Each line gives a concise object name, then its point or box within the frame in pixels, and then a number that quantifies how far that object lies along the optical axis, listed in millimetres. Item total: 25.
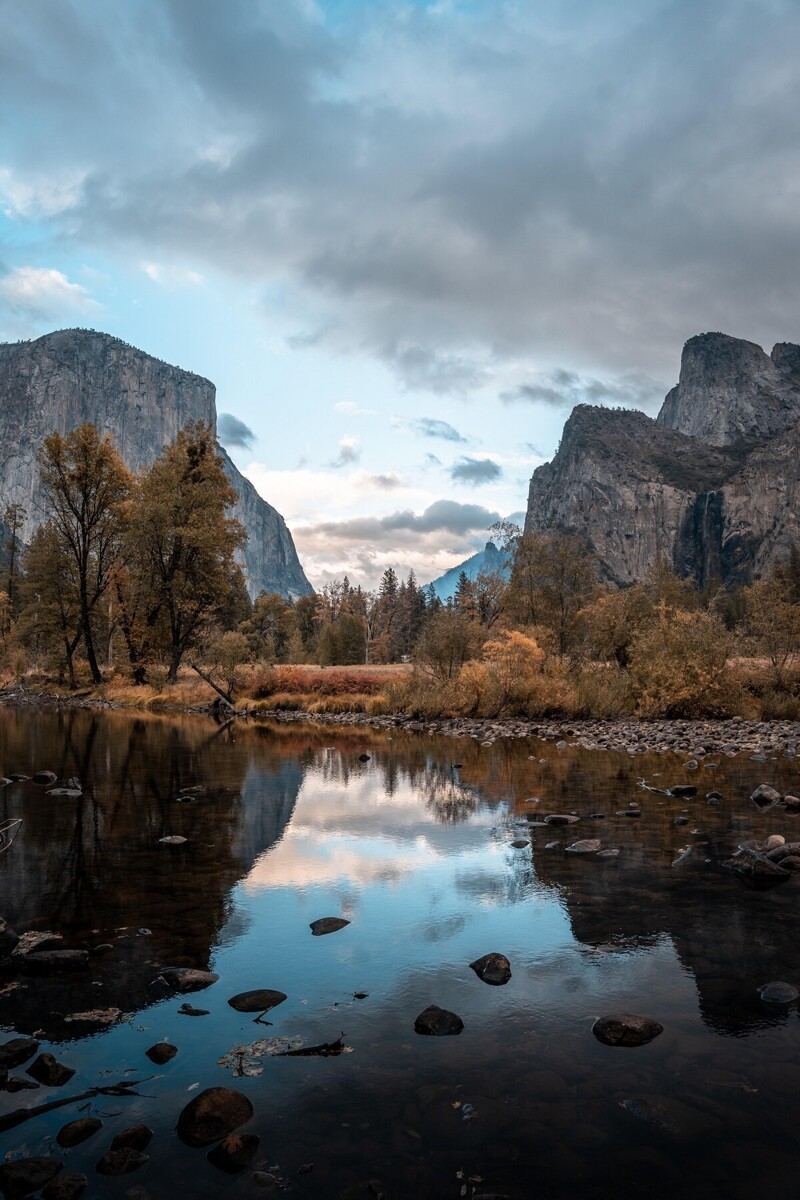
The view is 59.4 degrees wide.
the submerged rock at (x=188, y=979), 6230
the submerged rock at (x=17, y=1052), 4914
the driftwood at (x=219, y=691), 42844
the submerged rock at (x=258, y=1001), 5875
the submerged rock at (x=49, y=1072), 4719
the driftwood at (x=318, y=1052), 5152
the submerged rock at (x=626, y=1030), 5391
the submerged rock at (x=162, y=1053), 5037
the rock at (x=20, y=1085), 4637
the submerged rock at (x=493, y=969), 6453
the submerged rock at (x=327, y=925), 7626
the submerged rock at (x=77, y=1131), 4129
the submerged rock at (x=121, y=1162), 3908
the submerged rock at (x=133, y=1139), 4086
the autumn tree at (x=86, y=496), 44844
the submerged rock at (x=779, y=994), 5977
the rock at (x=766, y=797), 13742
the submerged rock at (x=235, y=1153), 3992
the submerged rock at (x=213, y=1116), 4234
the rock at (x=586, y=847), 10539
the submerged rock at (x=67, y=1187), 3684
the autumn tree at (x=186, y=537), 43969
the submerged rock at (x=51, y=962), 6457
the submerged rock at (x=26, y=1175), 3717
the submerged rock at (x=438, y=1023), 5516
